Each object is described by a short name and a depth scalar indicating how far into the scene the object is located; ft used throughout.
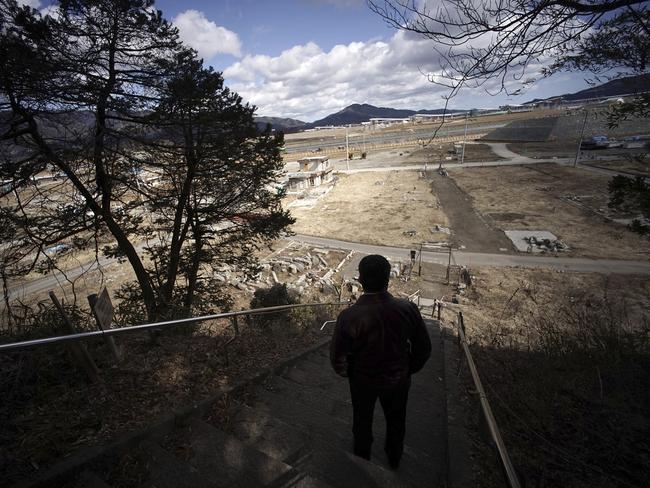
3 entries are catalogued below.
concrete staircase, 7.77
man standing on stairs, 8.09
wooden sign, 12.16
